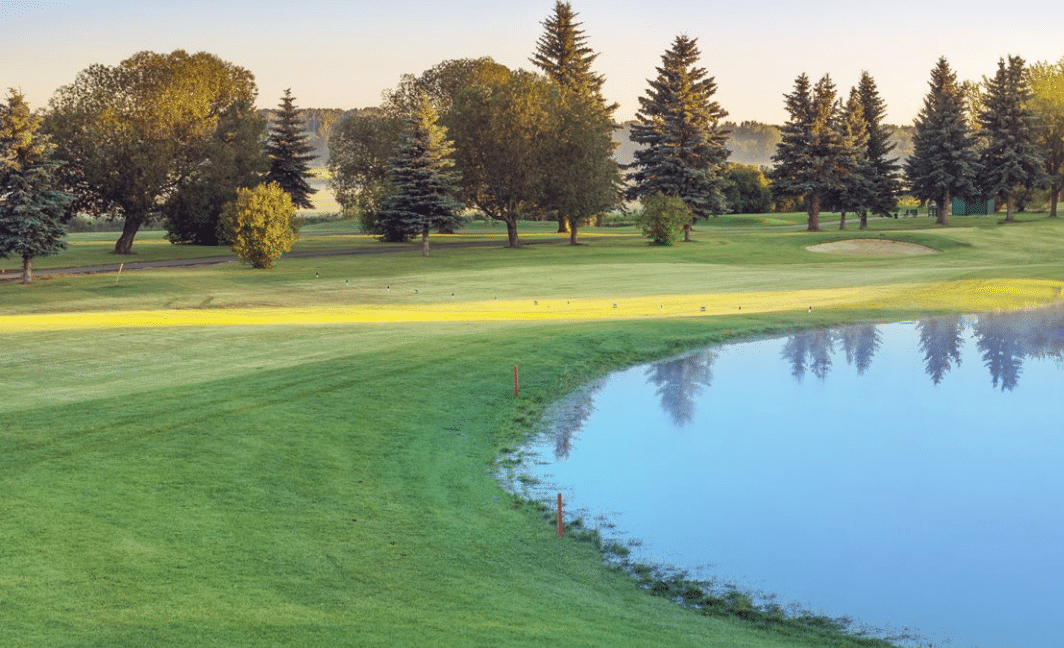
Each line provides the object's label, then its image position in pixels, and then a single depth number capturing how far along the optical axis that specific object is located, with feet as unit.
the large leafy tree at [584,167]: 234.58
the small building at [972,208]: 331.98
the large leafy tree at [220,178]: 229.66
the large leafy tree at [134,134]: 220.23
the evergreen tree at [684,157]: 260.83
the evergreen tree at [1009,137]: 276.82
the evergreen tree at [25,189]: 155.74
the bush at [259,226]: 179.42
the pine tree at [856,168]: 277.03
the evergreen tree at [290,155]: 299.79
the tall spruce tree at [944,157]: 276.82
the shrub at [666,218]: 232.73
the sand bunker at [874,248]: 214.48
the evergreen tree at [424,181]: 213.66
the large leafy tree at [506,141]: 231.30
